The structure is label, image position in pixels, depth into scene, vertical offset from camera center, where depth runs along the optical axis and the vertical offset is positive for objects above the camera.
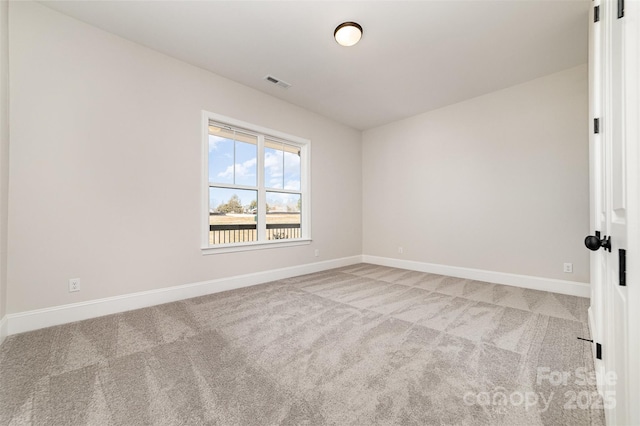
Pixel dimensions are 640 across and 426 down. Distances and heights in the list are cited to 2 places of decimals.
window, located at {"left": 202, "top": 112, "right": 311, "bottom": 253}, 3.51 +0.41
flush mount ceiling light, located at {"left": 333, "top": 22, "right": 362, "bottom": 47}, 2.47 +1.78
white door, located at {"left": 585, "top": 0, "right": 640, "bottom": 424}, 0.70 +0.07
